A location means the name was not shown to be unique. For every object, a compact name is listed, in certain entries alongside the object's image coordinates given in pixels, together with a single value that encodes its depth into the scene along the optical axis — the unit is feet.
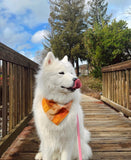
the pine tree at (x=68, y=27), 54.39
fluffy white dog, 4.50
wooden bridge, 5.31
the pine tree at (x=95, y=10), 59.26
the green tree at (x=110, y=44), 22.00
